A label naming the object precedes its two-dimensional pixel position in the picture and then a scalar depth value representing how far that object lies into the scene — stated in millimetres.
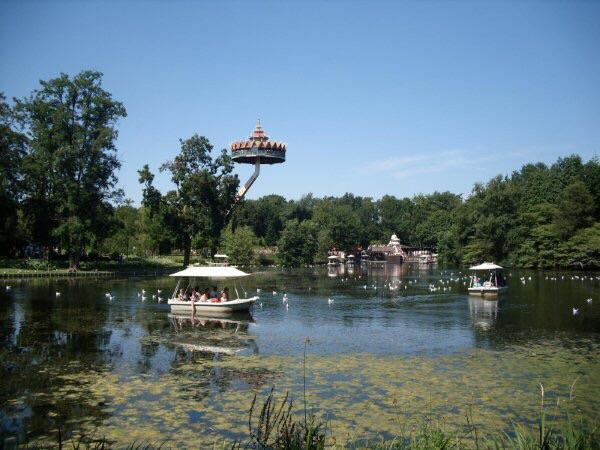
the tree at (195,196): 76375
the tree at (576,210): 81188
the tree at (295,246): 98250
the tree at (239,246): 93250
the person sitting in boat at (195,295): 32281
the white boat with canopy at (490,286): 43369
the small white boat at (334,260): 113188
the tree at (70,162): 60250
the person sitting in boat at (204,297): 32281
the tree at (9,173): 60469
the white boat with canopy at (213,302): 31609
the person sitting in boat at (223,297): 32375
